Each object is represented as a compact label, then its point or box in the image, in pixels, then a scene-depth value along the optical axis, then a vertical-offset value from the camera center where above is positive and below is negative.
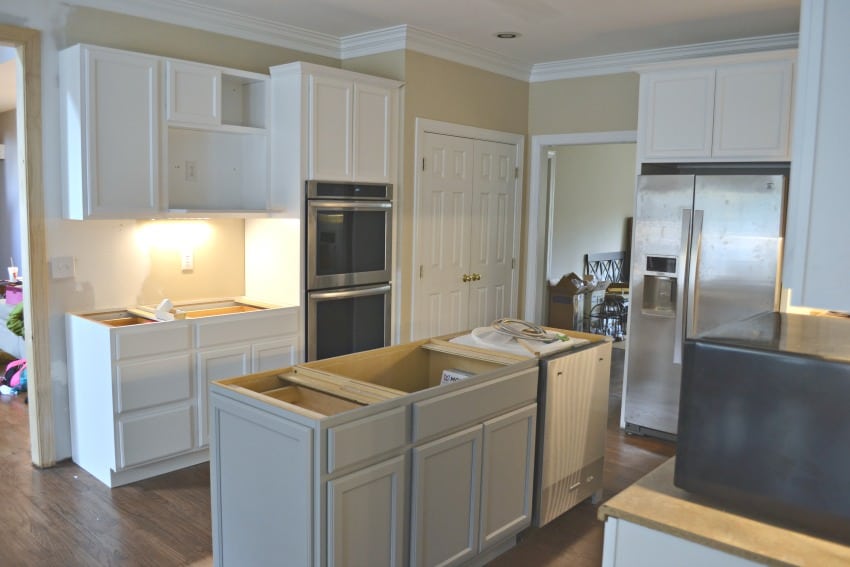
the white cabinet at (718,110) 4.04 +0.66
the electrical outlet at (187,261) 4.29 -0.33
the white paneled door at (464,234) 5.05 -0.16
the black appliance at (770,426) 1.41 -0.43
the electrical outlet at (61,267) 3.74 -0.34
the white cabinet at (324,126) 4.21 +0.52
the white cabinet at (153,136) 3.56 +0.39
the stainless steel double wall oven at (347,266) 4.34 -0.36
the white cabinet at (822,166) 1.16 +0.09
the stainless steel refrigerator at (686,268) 4.07 -0.30
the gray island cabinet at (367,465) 2.20 -0.88
